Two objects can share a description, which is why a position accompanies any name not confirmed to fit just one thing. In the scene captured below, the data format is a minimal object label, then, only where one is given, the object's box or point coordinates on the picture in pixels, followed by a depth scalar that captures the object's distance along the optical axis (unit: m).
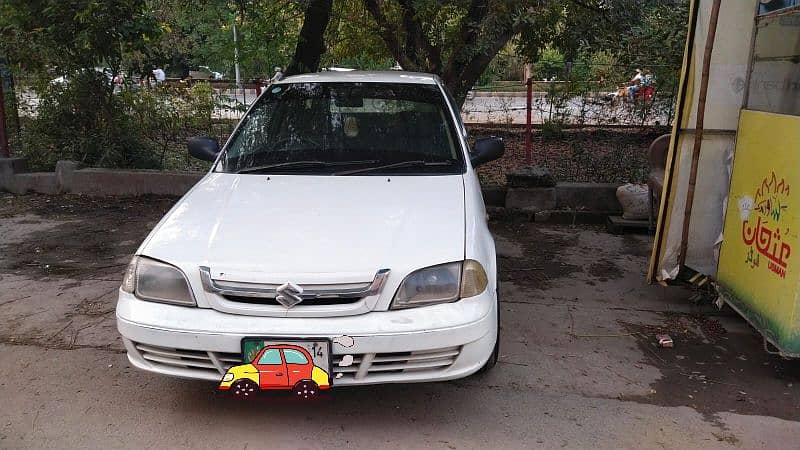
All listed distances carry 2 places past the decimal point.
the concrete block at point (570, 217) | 6.67
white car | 2.76
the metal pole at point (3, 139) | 7.98
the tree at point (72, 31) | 7.06
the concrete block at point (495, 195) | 6.86
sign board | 3.34
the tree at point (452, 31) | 6.23
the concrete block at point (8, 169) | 7.92
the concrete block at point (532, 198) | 6.74
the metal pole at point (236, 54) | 7.98
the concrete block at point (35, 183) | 7.91
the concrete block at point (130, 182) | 7.59
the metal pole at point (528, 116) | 7.45
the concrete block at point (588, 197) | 6.73
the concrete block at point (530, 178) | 6.71
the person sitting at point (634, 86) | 7.83
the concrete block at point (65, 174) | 7.78
